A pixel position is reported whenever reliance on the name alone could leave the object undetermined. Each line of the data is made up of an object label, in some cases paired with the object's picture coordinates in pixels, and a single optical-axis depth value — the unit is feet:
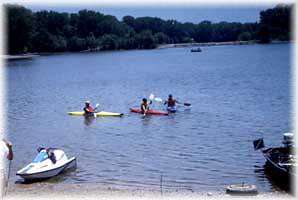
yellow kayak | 106.63
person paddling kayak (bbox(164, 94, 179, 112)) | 110.42
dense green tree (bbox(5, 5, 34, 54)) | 295.52
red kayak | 107.24
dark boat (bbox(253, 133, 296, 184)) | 54.49
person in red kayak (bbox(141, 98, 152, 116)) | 107.45
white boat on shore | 57.72
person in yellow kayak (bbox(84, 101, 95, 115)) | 106.73
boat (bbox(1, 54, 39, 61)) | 378.73
